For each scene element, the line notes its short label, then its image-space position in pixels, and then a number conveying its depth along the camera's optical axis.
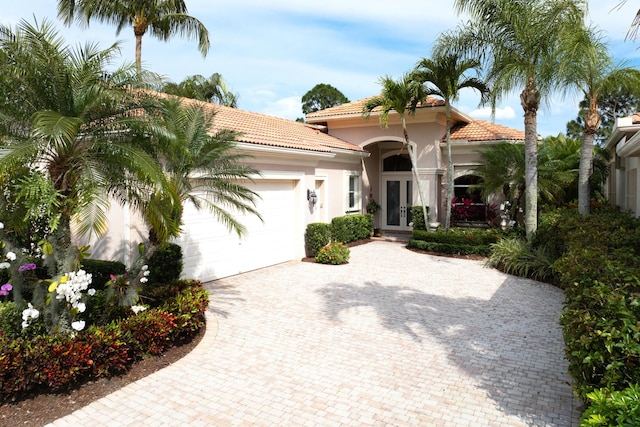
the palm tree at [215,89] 27.71
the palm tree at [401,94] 15.30
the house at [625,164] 10.58
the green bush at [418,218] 17.64
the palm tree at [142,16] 18.97
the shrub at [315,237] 14.32
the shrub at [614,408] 3.28
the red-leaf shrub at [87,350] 4.97
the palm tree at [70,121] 5.28
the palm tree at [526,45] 11.68
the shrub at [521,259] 11.68
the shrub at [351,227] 16.70
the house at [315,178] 10.76
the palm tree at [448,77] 14.43
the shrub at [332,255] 13.68
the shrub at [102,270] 9.00
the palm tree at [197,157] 6.92
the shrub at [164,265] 9.26
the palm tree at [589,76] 10.92
